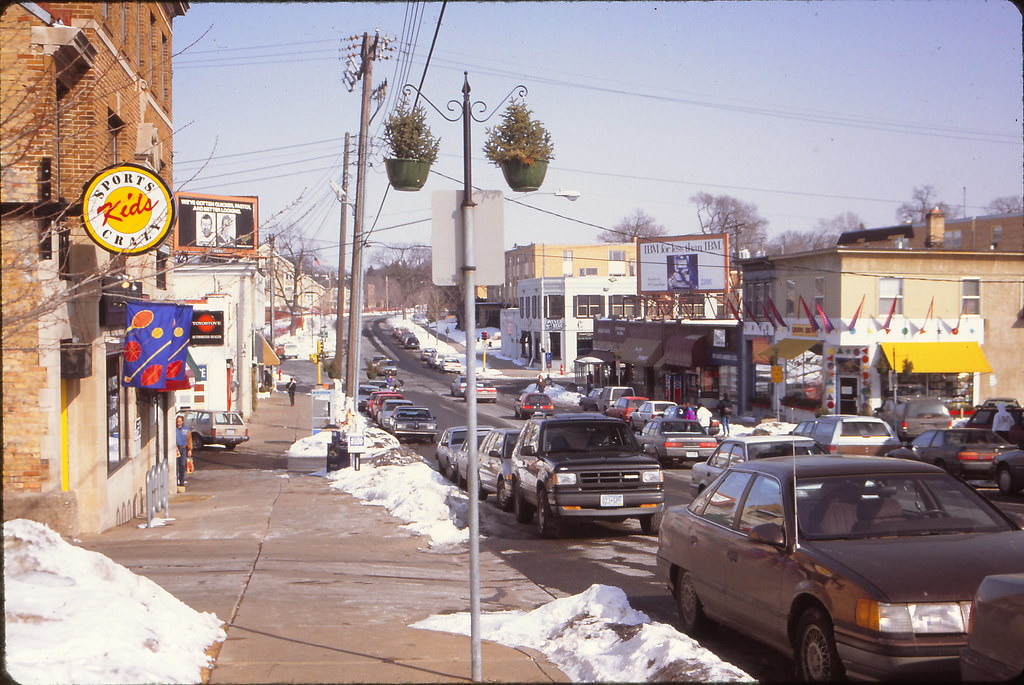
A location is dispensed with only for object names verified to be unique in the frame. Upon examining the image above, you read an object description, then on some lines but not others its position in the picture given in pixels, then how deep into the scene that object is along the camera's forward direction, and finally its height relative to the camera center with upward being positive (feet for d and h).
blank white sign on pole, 23.84 +2.57
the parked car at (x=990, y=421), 94.63 -8.07
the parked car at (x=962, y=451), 78.79 -8.85
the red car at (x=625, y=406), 154.20 -9.76
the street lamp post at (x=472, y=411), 22.98 -1.48
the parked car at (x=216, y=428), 116.26 -9.23
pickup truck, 50.67 -6.67
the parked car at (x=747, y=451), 65.46 -7.16
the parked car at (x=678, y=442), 96.63 -9.59
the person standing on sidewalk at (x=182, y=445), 79.90 -7.83
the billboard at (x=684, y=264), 192.24 +15.27
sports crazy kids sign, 42.63 +6.02
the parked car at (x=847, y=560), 20.13 -4.87
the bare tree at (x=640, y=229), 293.64 +34.64
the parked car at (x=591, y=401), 175.11 -10.07
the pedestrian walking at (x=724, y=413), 130.45 -9.58
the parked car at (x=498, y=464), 63.93 -7.94
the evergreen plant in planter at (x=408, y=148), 32.94 +6.50
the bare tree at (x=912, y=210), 245.73 +33.35
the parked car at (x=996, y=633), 16.49 -4.94
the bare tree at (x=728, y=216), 234.17 +29.99
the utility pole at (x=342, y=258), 114.15 +11.42
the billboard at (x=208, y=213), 136.26 +18.82
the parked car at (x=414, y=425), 134.72 -10.54
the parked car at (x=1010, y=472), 72.28 -9.57
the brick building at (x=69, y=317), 43.34 +1.60
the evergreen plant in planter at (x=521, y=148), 31.81 +6.20
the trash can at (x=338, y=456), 88.89 -9.59
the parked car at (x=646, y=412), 143.64 -9.89
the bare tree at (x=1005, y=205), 253.85 +33.88
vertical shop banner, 57.06 +0.40
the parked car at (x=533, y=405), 167.22 -10.07
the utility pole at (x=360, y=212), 108.06 +14.45
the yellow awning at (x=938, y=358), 129.70 -2.36
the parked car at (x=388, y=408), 148.56 -9.34
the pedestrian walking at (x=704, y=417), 125.08 -9.31
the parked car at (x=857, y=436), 86.07 -8.21
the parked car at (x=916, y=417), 113.39 -8.79
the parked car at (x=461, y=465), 80.94 -9.76
